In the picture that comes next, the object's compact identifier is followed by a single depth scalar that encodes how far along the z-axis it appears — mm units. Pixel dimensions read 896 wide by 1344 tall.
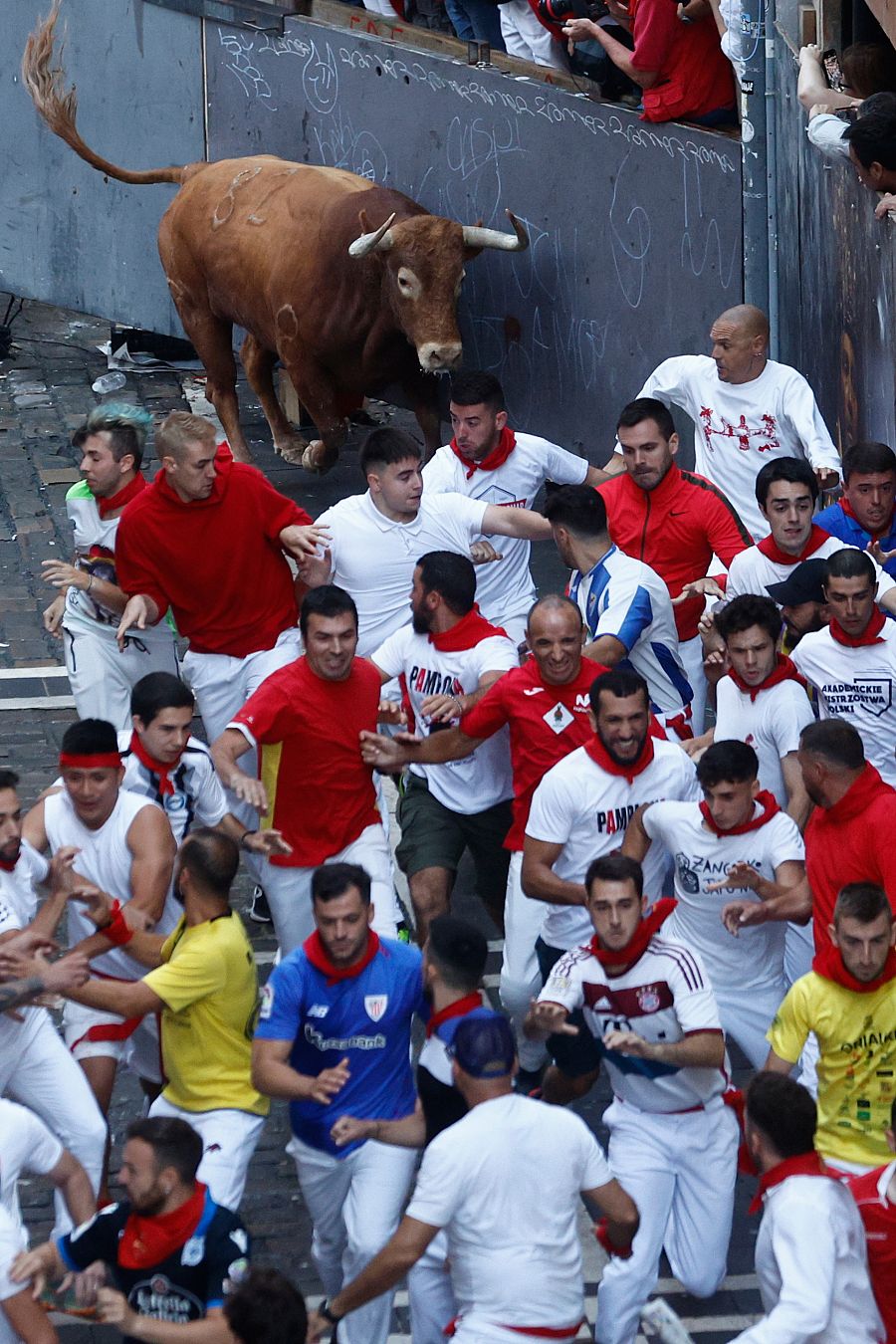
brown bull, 28594
